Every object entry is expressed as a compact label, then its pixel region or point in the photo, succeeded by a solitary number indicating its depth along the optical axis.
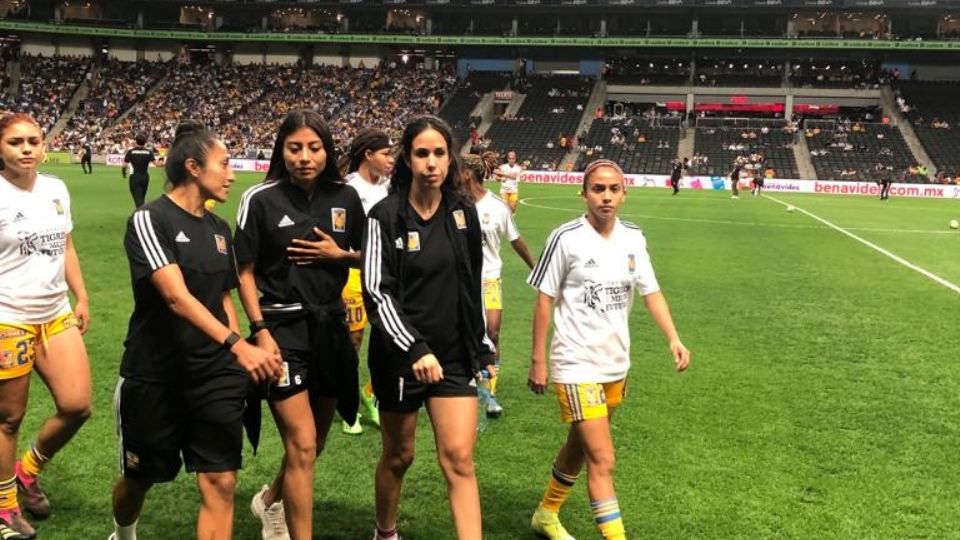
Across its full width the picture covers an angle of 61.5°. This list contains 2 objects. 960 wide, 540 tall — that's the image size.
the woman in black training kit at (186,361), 3.53
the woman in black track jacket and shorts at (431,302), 3.76
